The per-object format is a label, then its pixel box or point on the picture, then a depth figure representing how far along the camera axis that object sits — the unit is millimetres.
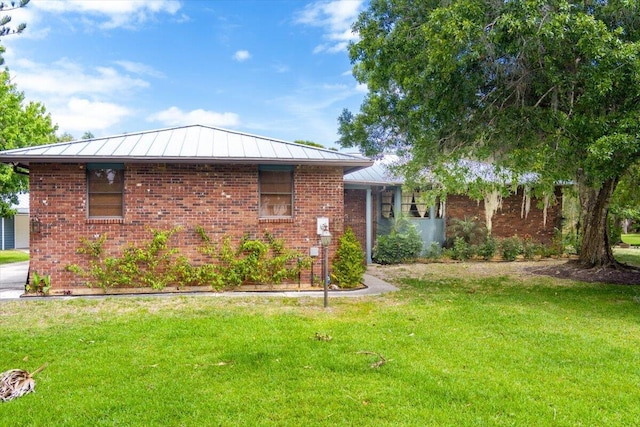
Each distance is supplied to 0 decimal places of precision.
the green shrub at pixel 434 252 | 14859
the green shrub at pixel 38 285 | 8477
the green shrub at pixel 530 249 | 15359
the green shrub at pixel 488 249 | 15016
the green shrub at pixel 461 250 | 14789
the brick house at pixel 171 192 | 8602
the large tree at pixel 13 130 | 15324
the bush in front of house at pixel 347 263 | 9289
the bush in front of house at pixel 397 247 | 14023
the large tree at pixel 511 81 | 6469
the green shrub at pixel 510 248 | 15086
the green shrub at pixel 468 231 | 15328
